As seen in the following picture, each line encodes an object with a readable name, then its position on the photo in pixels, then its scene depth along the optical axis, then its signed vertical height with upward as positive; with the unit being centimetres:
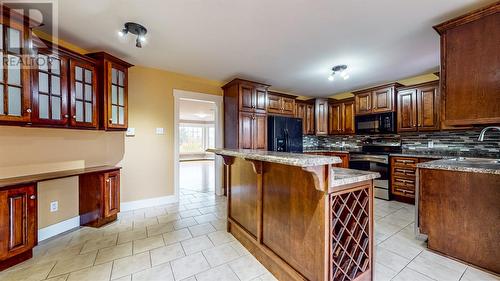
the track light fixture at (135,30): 222 +128
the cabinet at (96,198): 272 -81
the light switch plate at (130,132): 339 +15
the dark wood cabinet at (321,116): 559 +67
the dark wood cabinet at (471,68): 190 +73
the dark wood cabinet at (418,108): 369 +62
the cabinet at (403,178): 363 -74
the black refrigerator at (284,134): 447 +14
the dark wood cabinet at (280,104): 468 +89
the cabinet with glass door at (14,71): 186 +69
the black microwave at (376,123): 419 +36
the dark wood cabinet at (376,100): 418 +90
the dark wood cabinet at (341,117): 505 +60
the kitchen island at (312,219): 135 -64
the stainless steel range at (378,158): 399 -40
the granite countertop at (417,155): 338 -29
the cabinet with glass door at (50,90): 212 +58
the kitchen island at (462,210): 179 -71
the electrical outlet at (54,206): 253 -84
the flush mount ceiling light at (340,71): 348 +126
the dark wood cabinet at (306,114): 541 +72
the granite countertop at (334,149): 532 -28
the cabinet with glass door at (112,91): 279 +73
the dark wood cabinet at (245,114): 393 +54
